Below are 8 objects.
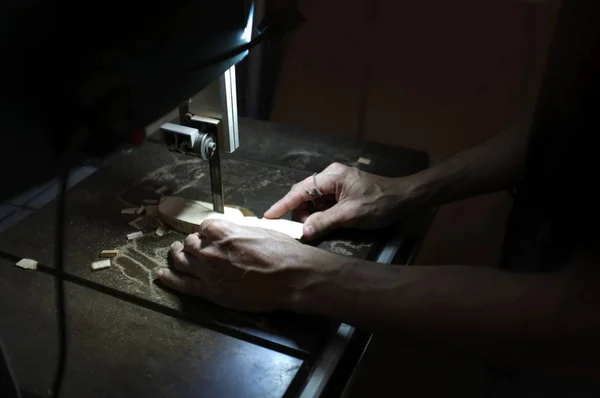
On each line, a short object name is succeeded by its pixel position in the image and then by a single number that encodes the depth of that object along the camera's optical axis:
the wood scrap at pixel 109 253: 1.03
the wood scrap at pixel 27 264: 1.00
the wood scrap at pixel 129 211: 1.15
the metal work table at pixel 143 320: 0.80
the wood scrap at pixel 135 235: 1.08
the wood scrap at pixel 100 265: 0.99
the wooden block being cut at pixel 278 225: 1.08
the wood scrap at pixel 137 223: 1.11
